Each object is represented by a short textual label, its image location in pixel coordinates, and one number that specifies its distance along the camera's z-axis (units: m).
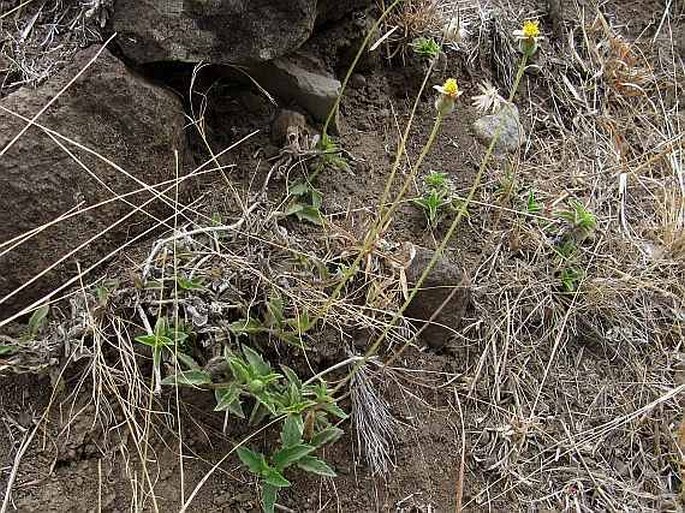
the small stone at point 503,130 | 0.64
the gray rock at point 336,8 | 0.56
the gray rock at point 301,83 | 0.54
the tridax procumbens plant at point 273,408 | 0.42
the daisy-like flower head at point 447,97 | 0.41
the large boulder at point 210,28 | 0.48
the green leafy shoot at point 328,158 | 0.55
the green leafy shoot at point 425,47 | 0.62
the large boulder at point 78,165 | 0.45
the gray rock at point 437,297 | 0.51
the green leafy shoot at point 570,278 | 0.57
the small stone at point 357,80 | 0.62
